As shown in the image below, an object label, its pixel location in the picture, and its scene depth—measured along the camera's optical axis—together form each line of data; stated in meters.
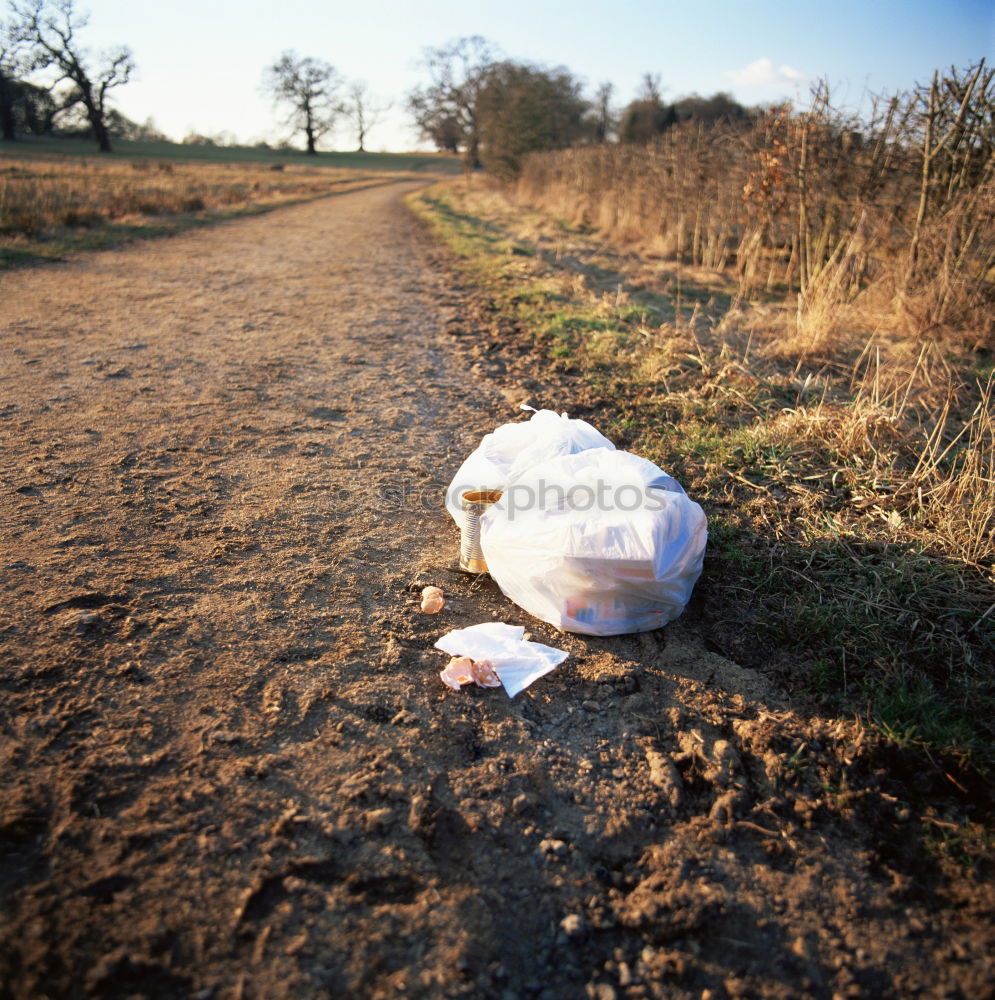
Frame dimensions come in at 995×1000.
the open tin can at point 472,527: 2.47
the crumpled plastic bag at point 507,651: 2.07
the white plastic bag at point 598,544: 2.13
